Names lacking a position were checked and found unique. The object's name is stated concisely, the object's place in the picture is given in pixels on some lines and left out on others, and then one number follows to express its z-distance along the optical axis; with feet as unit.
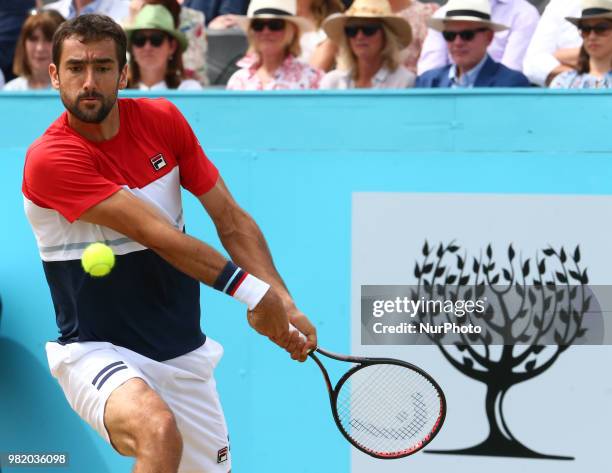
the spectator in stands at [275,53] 44.29
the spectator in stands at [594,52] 40.37
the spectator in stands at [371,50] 43.47
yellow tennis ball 27.58
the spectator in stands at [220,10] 50.80
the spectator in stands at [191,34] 46.73
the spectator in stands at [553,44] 43.29
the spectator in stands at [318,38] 46.24
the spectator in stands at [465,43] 42.75
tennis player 27.22
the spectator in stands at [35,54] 46.60
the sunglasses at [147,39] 44.86
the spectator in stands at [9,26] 49.49
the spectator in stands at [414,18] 45.78
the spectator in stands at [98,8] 50.70
